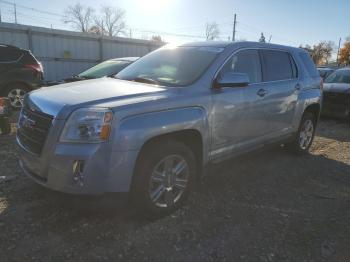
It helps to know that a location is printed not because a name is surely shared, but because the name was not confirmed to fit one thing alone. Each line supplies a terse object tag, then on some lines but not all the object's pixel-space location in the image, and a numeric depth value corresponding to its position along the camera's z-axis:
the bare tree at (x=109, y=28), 72.88
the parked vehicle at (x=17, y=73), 9.47
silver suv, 3.07
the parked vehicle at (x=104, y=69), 9.16
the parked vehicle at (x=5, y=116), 6.57
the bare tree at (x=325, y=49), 81.86
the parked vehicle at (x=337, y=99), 10.16
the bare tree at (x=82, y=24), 70.94
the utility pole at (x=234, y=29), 55.22
